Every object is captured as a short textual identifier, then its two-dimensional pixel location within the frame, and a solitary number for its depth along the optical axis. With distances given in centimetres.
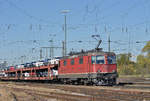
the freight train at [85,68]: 2636
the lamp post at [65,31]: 4434
